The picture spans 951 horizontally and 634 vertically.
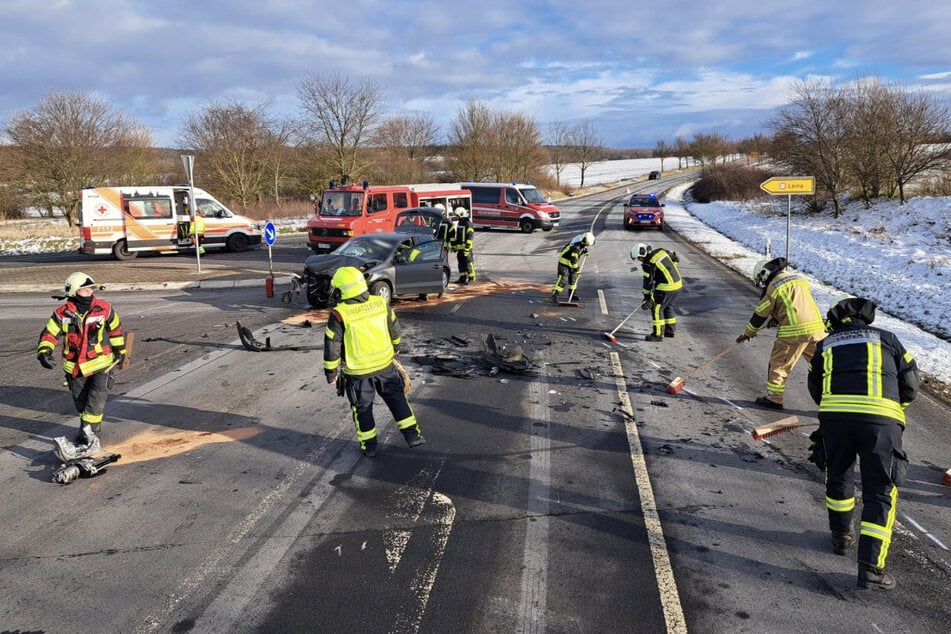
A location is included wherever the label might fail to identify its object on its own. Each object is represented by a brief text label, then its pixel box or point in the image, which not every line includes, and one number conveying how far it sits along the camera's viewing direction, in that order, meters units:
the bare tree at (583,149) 76.88
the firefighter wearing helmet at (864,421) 3.88
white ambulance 19.20
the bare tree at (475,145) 51.75
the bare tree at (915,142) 23.17
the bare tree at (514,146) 52.62
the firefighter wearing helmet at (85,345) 5.43
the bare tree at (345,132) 38.56
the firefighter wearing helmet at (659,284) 9.88
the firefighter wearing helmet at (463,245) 14.97
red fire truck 18.30
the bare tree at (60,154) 30.03
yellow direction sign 14.18
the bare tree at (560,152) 72.00
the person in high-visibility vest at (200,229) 20.22
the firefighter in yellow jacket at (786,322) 6.93
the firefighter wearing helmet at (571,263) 12.77
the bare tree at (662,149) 108.01
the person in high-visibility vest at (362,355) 5.53
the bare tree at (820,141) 26.20
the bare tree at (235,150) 37.03
